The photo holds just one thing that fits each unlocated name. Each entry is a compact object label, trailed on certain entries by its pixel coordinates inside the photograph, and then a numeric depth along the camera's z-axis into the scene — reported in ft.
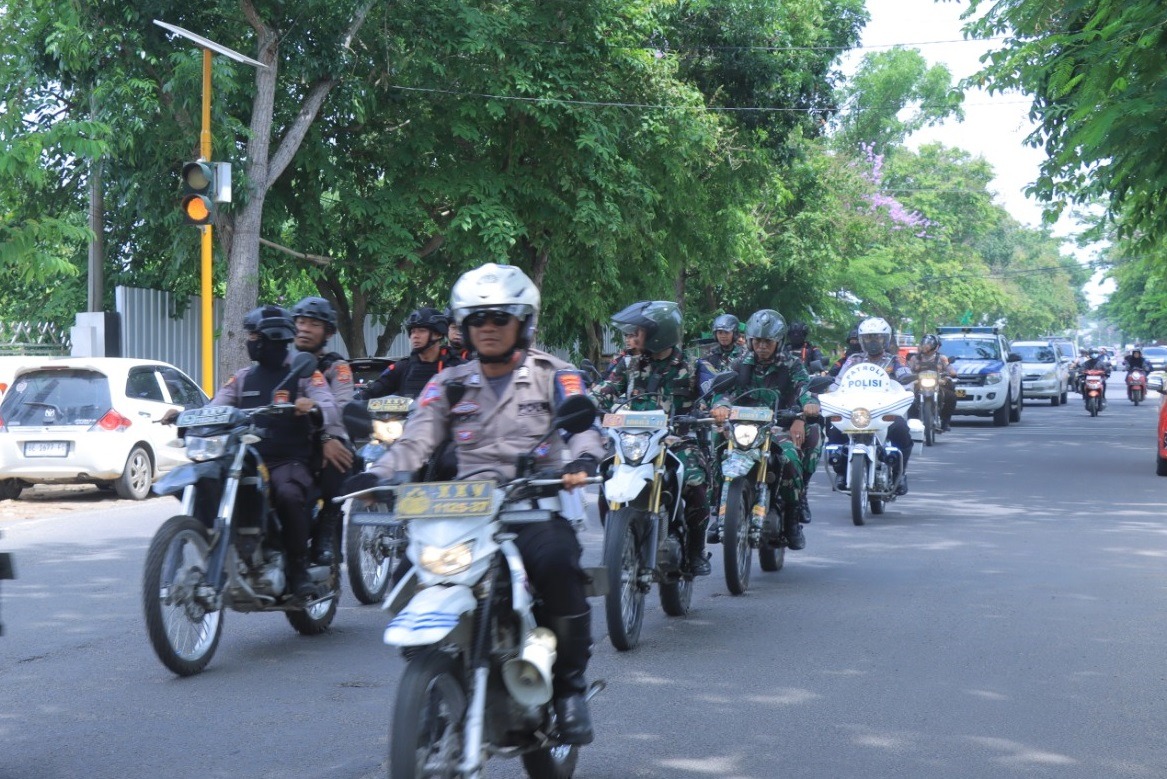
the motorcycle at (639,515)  24.52
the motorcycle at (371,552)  29.60
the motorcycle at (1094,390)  114.21
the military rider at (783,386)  32.96
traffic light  57.26
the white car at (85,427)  51.42
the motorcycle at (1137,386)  138.82
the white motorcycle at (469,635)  13.66
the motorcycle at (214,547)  22.49
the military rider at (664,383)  27.76
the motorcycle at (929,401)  71.36
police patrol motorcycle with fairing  43.98
